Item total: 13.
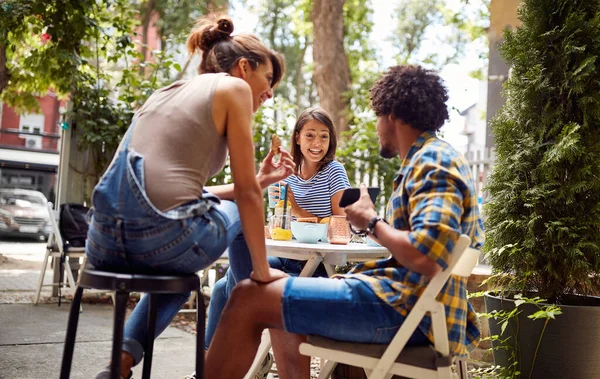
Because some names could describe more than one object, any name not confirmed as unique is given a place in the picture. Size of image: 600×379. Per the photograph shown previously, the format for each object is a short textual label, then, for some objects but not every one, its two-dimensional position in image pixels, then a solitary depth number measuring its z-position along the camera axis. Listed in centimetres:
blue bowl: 298
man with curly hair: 183
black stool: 183
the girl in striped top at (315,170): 387
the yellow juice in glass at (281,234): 309
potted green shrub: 324
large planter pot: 319
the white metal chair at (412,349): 186
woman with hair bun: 185
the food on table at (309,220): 323
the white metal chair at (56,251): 580
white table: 270
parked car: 1585
